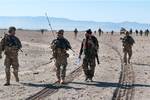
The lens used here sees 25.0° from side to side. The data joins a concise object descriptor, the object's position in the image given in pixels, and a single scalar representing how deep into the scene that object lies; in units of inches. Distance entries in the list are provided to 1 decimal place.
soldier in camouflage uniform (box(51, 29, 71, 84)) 490.5
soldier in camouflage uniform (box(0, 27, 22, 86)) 485.2
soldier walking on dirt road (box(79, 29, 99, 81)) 504.8
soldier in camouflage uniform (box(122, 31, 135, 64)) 716.8
